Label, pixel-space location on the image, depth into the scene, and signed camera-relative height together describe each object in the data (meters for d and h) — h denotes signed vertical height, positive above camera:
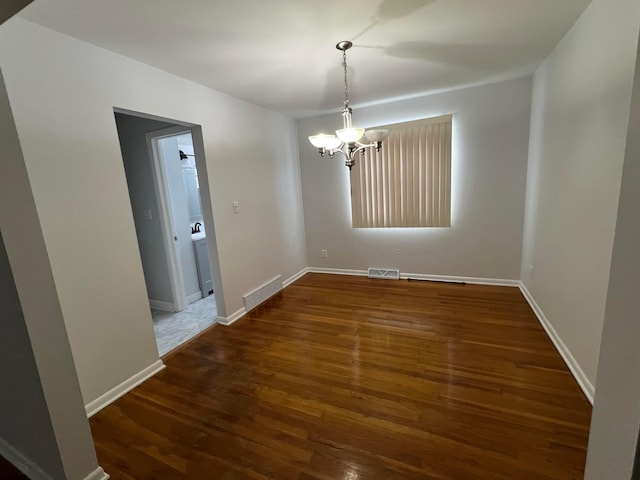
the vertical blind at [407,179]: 3.65 +0.02
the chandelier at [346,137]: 2.06 +0.35
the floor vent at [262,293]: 3.46 -1.31
